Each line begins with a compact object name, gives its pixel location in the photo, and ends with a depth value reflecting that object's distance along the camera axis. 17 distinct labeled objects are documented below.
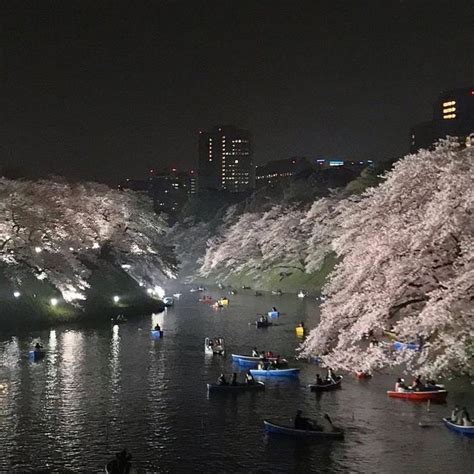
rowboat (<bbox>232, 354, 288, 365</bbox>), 37.41
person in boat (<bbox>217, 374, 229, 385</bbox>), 31.52
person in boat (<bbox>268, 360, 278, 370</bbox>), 34.78
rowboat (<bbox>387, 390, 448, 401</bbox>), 28.14
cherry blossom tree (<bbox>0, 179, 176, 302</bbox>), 51.16
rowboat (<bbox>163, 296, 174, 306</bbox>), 68.68
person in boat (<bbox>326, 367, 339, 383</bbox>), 31.27
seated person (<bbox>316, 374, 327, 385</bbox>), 31.08
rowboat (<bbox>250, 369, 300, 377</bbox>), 34.06
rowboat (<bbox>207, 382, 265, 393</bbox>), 31.17
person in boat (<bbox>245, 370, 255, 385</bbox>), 31.77
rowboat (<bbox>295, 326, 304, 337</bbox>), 48.97
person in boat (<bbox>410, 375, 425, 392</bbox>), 28.42
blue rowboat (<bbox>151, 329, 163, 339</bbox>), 46.83
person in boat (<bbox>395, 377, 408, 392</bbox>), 28.94
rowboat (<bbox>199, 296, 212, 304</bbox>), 74.96
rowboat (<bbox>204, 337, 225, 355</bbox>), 40.81
